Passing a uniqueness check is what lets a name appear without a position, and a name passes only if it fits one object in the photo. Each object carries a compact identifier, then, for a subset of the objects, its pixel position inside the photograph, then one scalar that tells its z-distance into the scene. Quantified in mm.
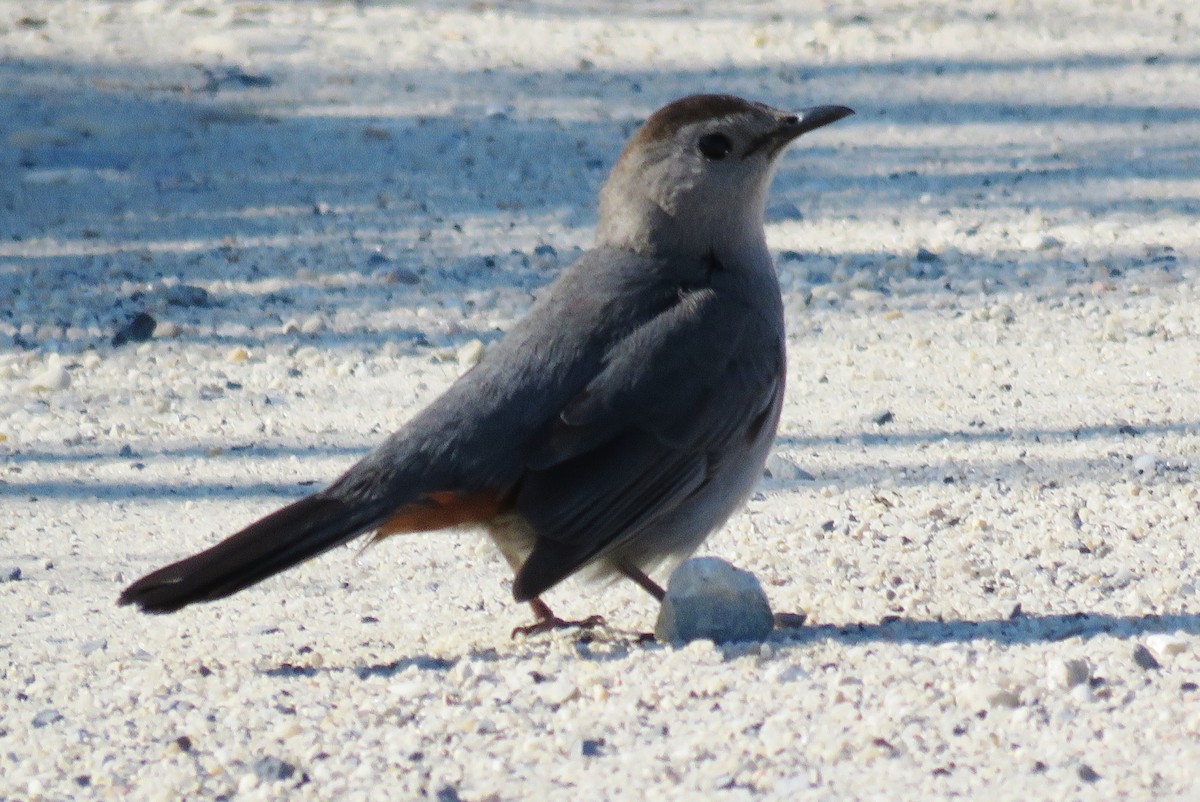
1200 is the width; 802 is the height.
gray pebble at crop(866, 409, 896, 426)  12477
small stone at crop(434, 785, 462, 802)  7227
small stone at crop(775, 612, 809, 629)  9141
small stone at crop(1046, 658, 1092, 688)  8039
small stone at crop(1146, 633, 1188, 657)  8422
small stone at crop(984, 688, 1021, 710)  7859
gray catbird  8828
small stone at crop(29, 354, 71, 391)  13320
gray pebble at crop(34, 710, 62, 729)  8125
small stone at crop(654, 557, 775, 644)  8836
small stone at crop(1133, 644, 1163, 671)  8250
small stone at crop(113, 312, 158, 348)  14211
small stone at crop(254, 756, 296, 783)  7445
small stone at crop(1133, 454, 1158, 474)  11242
